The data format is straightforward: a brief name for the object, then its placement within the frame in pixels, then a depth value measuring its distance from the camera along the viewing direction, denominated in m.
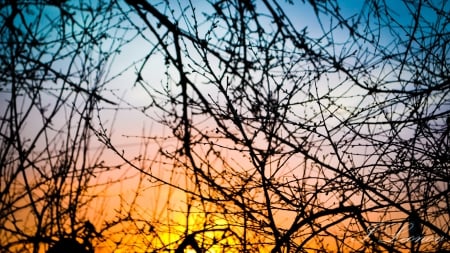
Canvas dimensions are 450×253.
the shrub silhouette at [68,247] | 3.76
